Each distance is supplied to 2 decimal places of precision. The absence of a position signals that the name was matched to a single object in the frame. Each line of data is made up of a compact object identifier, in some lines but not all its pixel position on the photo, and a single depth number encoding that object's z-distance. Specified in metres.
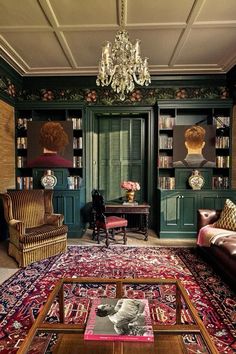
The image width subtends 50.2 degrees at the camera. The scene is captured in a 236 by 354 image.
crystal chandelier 2.69
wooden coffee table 1.35
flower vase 4.61
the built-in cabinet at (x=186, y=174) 4.59
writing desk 4.32
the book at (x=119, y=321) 1.36
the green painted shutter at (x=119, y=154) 5.25
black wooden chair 4.15
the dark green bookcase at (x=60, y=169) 4.62
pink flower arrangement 4.55
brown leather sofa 2.62
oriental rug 2.01
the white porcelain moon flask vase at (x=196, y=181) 4.75
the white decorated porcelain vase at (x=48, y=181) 4.69
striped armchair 3.31
